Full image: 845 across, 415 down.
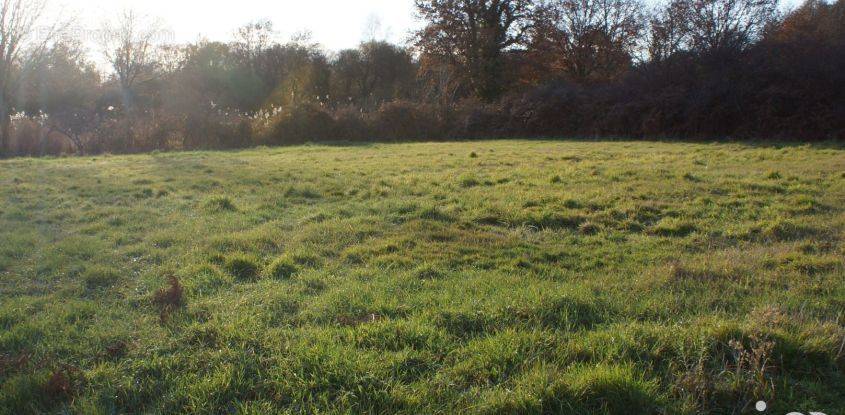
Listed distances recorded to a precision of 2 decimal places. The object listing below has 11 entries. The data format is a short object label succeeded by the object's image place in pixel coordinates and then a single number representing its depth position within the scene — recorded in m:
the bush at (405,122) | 26.03
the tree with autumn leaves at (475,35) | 32.12
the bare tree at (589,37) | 32.12
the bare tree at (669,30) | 26.22
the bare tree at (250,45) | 42.50
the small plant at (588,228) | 6.94
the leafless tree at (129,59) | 38.19
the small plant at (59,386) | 3.23
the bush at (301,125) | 24.41
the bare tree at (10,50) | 21.35
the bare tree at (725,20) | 24.50
